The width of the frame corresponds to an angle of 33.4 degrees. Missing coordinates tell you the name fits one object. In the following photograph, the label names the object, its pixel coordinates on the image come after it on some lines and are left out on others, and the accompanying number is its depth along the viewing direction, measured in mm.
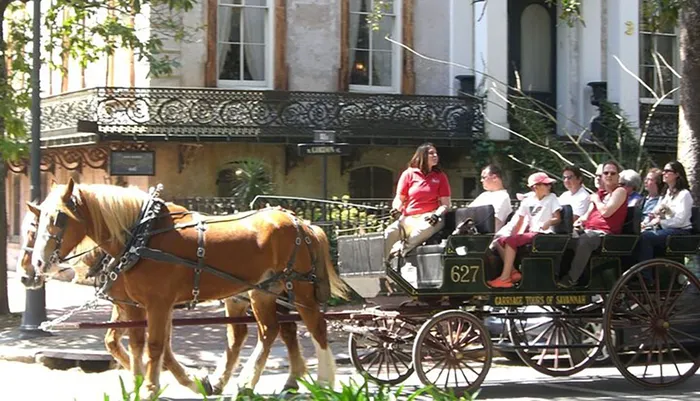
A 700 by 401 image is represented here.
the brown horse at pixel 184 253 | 9938
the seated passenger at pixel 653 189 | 12625
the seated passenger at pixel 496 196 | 11266
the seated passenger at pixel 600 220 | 11328
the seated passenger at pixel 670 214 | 11664
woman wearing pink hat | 11023
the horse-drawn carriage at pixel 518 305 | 10766
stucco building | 21750
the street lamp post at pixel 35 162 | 16125
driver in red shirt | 11031
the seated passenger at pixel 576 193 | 12281
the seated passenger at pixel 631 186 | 11844
